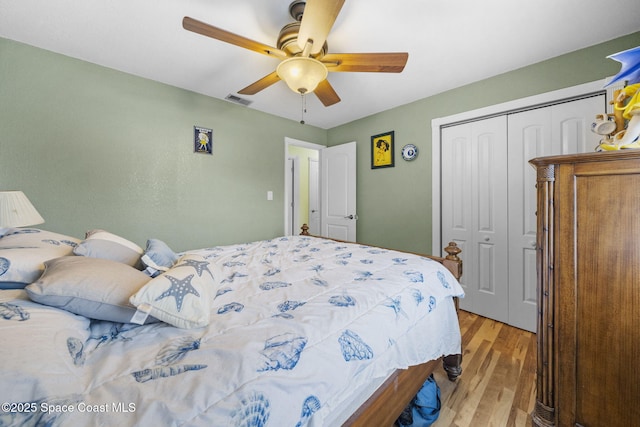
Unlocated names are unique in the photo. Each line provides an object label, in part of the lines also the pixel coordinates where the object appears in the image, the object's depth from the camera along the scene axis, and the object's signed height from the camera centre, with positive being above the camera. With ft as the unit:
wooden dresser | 3.04 -1.00
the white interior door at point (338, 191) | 11.52 +1.13
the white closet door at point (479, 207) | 7.74 +0.26
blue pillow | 3.53 -0.73
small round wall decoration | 9.53 +2.48
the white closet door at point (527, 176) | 6.60 +1.17
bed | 1.64 -1.21
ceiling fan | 4.22 +3.23
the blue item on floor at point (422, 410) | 4.08 -3.35
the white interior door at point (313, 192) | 16.98 +1.53
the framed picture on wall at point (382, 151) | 10.30 +2.77
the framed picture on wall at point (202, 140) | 8.87 +2.72
